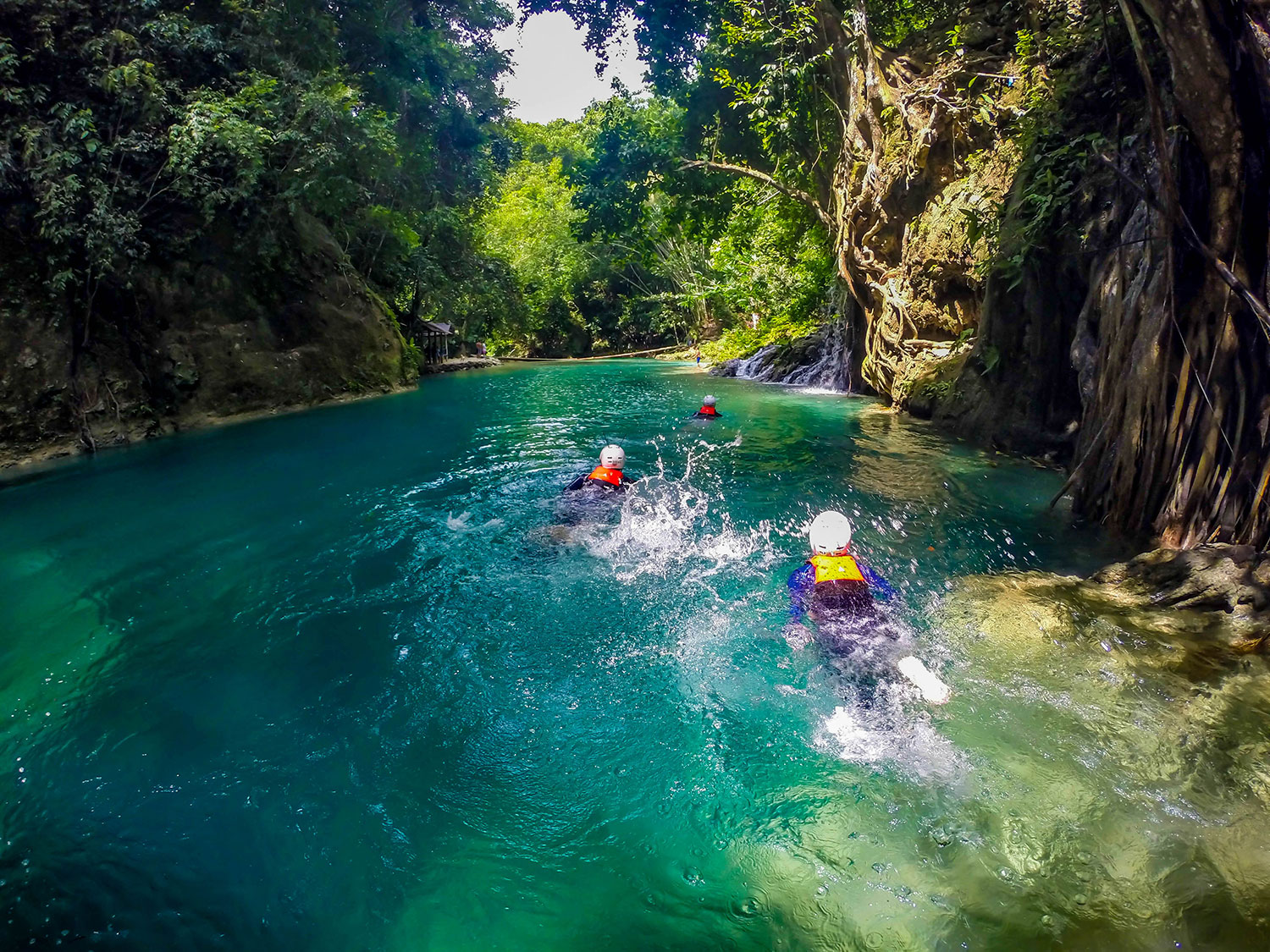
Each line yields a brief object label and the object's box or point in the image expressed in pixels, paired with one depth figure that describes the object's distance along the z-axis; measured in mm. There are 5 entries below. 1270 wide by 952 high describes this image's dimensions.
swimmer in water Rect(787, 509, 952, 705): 4738
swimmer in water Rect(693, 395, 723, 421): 15625
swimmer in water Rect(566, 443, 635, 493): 7906
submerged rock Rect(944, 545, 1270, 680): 4531
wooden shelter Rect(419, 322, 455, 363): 30641
